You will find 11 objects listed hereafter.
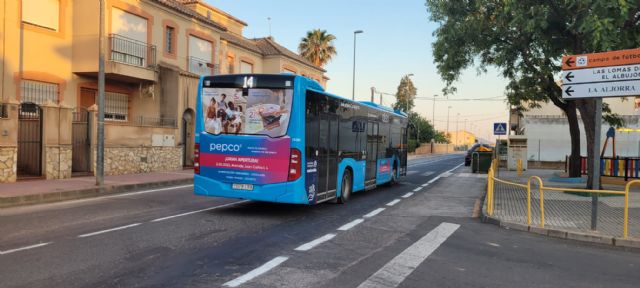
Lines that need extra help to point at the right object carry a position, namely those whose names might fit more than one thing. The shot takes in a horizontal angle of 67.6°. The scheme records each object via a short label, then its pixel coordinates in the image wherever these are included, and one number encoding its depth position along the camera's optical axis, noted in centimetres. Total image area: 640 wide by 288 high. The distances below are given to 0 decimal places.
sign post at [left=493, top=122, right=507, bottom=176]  2516
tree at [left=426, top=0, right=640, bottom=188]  1206
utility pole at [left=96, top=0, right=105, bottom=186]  1451
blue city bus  973
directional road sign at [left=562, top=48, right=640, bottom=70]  888
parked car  3822
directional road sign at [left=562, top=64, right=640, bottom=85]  888
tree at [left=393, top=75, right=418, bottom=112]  8494
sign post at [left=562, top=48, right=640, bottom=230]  888
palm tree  4925
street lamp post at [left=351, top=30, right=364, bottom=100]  3734
